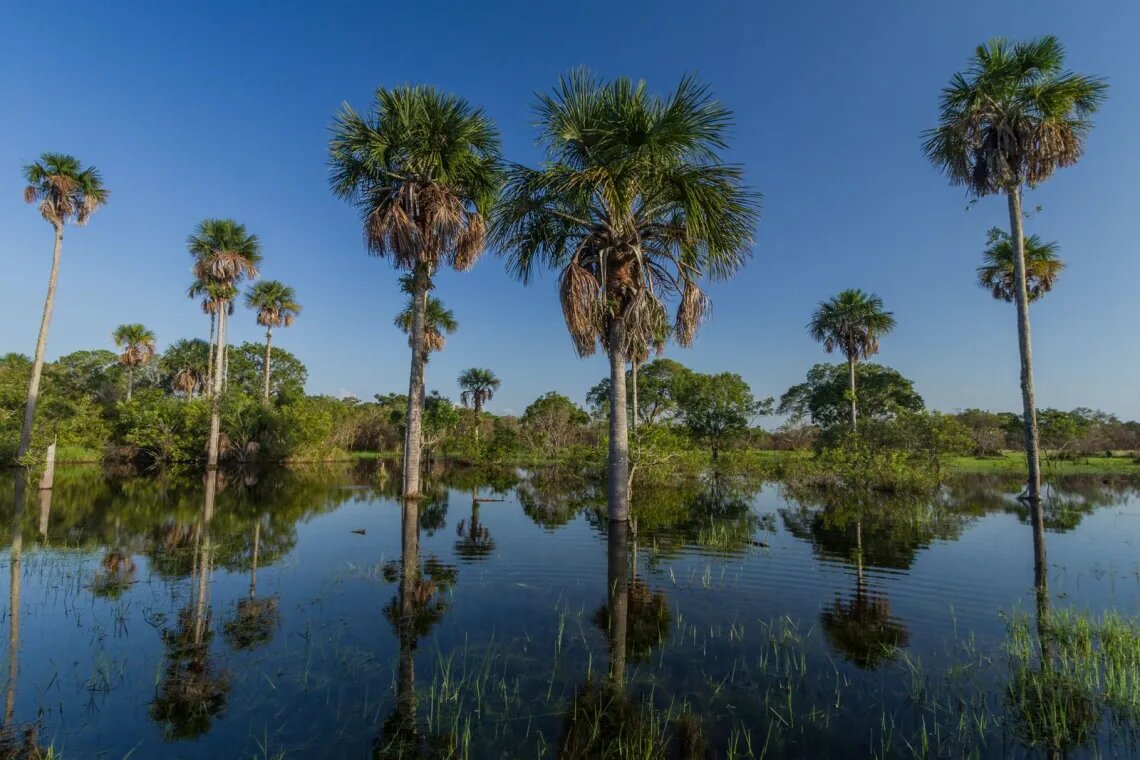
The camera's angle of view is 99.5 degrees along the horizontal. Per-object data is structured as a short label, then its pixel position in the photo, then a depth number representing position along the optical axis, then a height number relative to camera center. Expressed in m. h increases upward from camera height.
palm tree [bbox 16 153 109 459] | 21.75 +10.70
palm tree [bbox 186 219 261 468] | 29.14 +10.33
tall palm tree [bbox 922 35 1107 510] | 16.12 +10.86
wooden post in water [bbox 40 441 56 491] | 17.16 -1.64
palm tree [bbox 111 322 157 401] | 38.00 +6.78
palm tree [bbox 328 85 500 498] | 15.88 +8.69
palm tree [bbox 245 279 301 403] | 37.94 +9.94
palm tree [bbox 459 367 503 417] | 47.62 +4.63
